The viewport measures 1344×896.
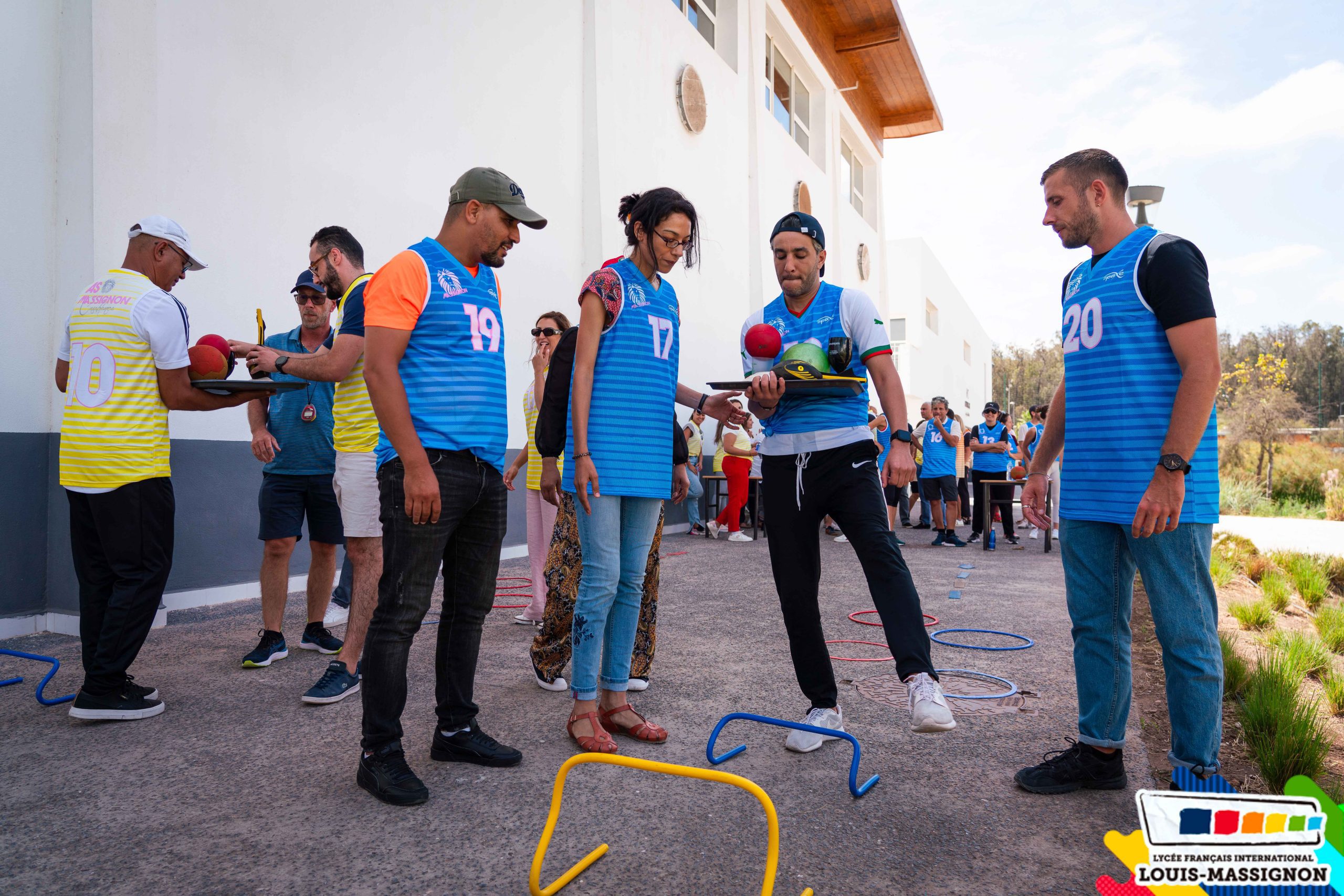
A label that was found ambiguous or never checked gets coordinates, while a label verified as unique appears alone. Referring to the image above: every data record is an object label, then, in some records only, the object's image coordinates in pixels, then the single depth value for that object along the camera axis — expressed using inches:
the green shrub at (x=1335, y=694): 147.6
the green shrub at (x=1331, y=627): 202.4
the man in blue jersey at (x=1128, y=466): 91.9
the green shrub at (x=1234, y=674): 149.8
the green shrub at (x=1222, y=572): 295.0
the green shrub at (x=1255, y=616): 225.6
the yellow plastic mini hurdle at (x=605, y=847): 67.7
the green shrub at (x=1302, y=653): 159.5
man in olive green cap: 96.6
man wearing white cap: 126.4
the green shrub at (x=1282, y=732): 108.7
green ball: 115.3
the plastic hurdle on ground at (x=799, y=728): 100.5
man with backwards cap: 113.1
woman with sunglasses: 187.2
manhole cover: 138.3
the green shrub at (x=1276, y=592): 251.8
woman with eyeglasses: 113.3
